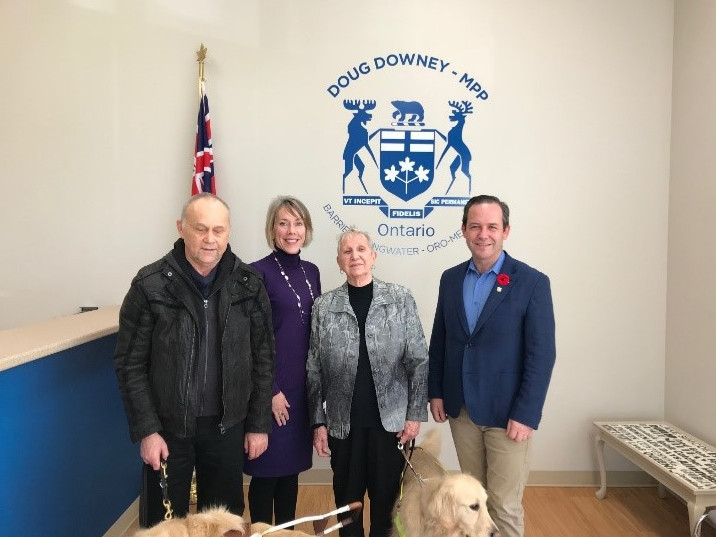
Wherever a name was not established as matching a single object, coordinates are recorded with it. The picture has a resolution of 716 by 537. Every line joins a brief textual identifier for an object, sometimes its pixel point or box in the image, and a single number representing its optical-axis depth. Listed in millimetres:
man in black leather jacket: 1769
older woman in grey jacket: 2066
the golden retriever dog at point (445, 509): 1839
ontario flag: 3193
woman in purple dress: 2199
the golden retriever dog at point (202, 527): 1267
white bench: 2463
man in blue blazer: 2012
